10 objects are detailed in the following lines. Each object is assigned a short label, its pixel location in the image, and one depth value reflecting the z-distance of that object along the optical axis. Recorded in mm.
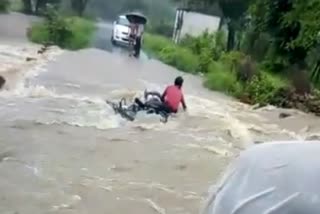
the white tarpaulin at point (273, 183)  1471
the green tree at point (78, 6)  43531
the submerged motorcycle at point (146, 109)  13209
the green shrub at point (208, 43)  27728
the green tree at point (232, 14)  29844
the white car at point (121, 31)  33344
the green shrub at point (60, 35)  30828
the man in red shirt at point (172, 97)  13219
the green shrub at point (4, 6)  38188
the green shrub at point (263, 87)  18219
